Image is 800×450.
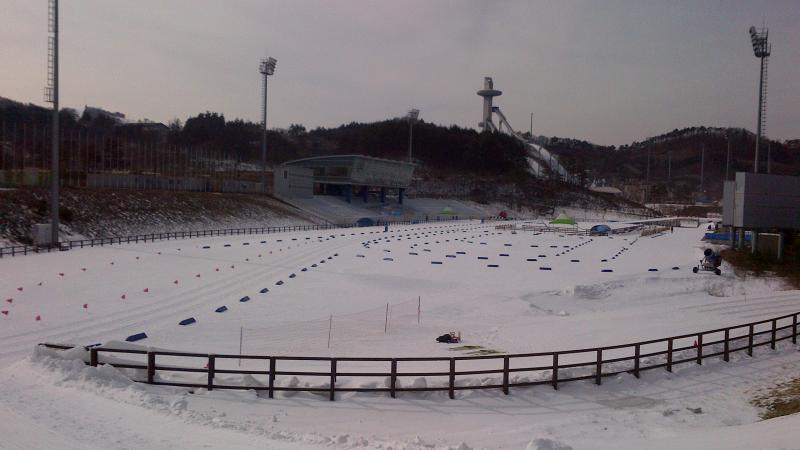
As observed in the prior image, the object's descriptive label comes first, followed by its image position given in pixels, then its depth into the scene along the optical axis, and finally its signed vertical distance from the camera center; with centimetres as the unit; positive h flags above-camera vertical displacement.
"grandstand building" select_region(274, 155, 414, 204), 8431 +360
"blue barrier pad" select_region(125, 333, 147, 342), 1649 -422
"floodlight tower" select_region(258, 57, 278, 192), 7506 +1679
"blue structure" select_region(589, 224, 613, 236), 6334 -262
